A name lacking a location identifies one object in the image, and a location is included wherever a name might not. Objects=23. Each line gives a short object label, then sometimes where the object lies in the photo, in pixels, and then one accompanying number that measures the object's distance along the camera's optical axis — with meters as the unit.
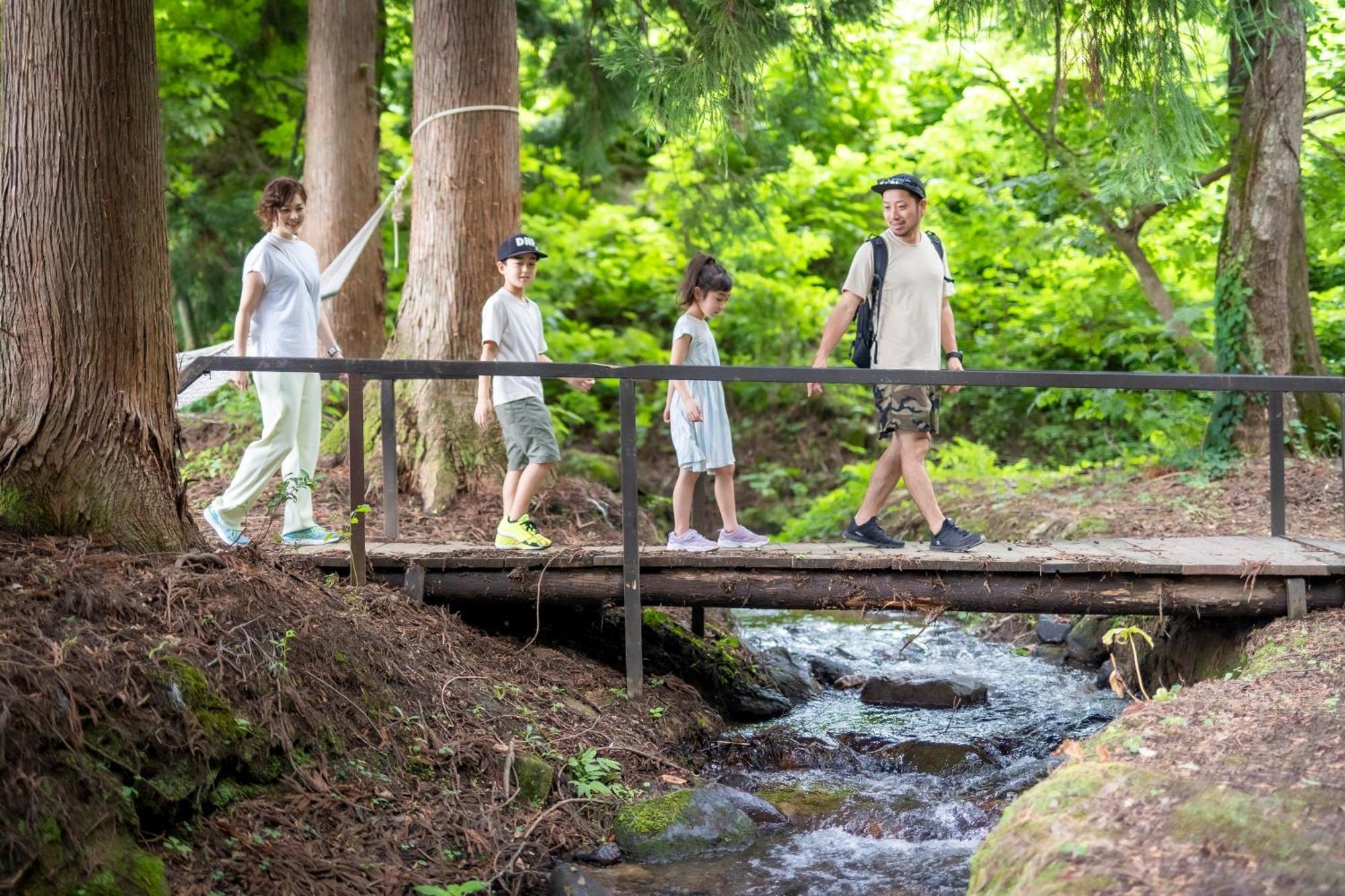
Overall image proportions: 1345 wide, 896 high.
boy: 6.28
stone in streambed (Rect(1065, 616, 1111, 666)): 7.97
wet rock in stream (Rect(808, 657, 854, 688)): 7.79
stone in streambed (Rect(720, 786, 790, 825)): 5.07
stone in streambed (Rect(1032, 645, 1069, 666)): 8.31
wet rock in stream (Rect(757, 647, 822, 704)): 7.27
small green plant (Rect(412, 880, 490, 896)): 3.89
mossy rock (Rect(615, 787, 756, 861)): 4.68
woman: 6.07
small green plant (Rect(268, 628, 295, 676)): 4.37
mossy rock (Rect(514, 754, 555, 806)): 4.77
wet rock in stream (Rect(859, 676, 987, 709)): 7.04
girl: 6.27
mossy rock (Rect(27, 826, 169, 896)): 3.20
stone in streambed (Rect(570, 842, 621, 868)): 4.54
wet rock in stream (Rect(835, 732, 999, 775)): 5.89
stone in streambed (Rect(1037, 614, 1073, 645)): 8.64
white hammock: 7.06
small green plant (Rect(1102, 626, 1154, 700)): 5.12
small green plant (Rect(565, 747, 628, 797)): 4.94
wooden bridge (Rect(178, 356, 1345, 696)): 5.98
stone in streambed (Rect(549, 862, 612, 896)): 4.06
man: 6.08
